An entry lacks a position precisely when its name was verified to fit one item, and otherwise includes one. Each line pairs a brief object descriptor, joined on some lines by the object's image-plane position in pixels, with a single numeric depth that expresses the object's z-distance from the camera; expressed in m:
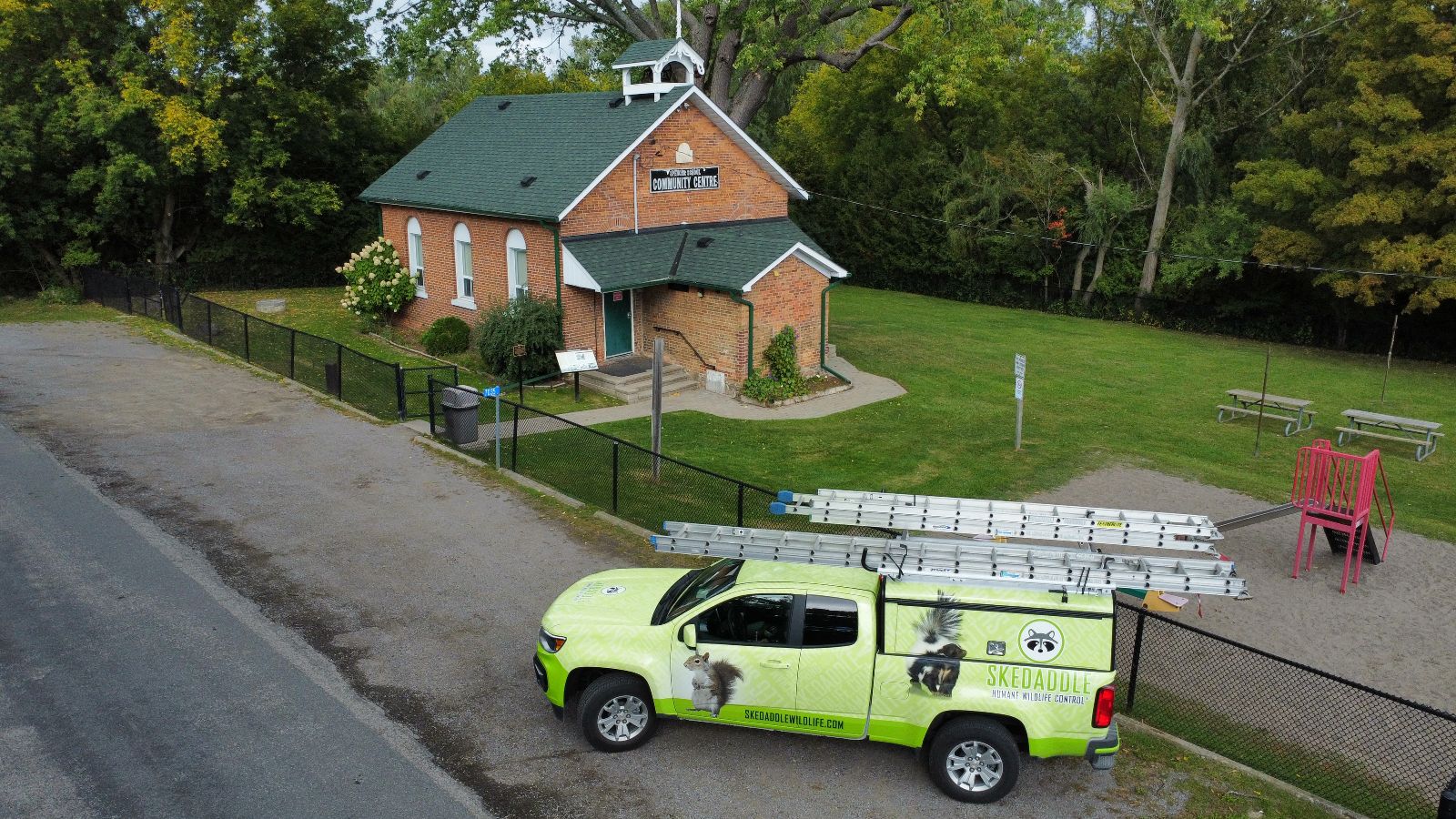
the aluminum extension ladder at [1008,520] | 10.59
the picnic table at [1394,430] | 20.62
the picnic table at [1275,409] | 21.86
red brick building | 23.55
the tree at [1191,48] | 35.16
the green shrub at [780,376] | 23.06
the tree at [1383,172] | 27.55
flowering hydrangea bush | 28.69
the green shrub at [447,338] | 26.41
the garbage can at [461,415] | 18.28
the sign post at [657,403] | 16.31
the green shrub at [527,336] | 23.52
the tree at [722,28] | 30.80
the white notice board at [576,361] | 20.80
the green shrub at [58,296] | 32.44
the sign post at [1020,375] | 19.23
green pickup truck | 8.55
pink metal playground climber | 14.16
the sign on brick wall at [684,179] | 25.73
